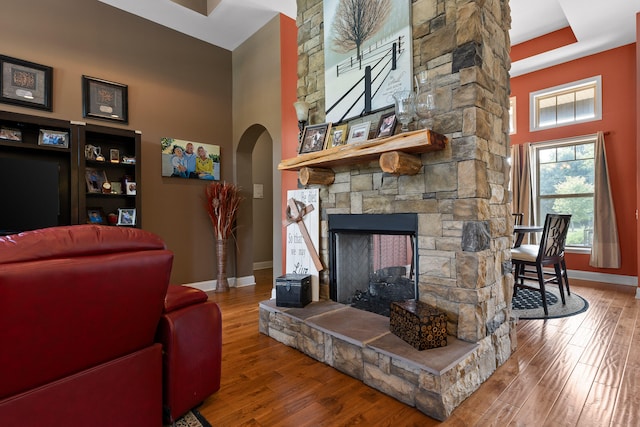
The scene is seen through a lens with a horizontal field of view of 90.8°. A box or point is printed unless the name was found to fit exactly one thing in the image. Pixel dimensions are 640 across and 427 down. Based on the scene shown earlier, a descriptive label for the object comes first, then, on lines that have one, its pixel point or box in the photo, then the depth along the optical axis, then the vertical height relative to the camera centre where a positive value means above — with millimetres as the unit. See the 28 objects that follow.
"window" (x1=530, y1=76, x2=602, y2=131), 4461 +1594
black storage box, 2518 -623
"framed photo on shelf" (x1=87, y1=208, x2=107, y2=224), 3367 -1
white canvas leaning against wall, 2744 -242
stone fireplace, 1688 -46
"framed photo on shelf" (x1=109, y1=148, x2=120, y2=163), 3544 +687
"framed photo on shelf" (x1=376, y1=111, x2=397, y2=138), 2132 +609
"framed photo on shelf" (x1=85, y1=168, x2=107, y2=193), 3379 +407
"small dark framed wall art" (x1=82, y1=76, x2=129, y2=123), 3414 +1301
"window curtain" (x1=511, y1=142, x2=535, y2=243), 4961 +469
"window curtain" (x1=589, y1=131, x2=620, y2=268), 4230 -115
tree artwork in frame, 2195 +1216
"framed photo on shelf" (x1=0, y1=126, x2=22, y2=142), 2956 +787
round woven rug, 2962 -964
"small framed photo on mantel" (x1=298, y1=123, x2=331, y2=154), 2613 +644
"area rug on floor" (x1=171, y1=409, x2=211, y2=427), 1456 -970
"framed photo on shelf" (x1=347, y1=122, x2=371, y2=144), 2363 +618
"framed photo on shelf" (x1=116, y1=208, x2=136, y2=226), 3509 -5
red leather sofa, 899 -392
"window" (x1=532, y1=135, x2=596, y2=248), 4578 +438
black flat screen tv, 2916 +214
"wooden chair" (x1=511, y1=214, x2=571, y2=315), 3061 -417
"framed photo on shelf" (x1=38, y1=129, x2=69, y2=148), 3125 +781
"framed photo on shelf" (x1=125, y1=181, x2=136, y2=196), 3572 +302
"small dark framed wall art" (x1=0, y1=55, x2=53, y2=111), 2994 +1304
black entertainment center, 2943 +448
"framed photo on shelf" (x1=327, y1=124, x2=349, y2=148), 2557 +643
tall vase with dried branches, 4137 -17
